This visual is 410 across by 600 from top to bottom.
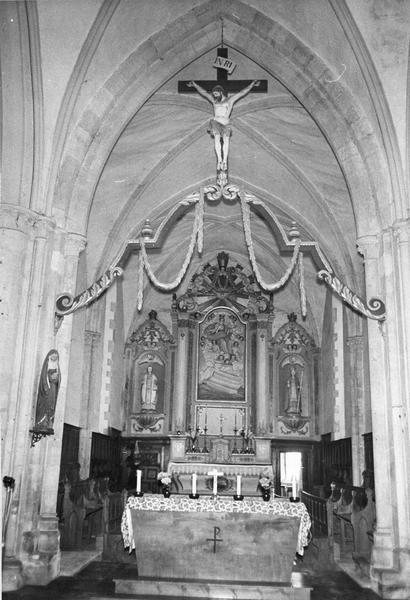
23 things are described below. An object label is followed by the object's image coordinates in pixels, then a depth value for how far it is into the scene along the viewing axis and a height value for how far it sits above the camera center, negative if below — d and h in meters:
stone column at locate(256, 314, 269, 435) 16.91 +2.51
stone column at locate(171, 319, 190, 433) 17.00 +2.31
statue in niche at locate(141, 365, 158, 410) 17.56 +2.00
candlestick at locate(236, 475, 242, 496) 7.40 -0.25
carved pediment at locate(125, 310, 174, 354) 18.22 +3.61
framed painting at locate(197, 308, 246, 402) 17.56 +3.02
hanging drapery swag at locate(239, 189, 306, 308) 8.42 +2.82
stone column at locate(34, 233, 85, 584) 7.57 -0.10
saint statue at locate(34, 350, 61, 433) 7.67 +0.82
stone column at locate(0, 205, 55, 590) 7.43 +1.38
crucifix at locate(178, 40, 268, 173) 8.71 +5.46
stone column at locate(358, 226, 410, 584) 7.50 +0.73
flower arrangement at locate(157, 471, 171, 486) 7.89 -0.21
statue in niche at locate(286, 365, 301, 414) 17.62 +2.03
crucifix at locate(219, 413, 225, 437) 17.08 +1.13
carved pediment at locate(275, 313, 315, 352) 18.30 +3.73
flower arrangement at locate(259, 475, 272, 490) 8.31 -0.26
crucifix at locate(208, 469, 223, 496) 7.59 -0.17
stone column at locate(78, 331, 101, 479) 13.97 +1.37
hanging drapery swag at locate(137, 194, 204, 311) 8.49 +2.84
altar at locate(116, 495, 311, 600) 7.09 -0.86
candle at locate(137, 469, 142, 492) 7.37 -0.22
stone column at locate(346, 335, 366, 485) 13.27 +1.46
